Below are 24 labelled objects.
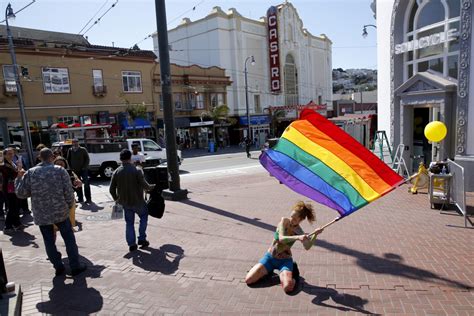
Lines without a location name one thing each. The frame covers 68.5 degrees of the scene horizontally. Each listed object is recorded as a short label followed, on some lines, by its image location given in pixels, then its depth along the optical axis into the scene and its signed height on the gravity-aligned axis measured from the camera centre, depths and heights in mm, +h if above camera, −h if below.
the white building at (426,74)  9047 +937
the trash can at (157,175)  9242 -1460
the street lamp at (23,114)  18062 +739
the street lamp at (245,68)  35162 +4718
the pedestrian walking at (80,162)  9898 -1046
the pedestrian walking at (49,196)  4711 -946
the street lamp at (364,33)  23631 +5077
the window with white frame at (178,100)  33044 +1809
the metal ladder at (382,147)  12628 -1500
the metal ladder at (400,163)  11095 -1811
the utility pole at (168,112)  9414 +213
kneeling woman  4278 -1706
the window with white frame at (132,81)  28797 +3419
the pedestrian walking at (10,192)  7367 -1315
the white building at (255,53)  37094 +7128
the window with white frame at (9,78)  22906 +3379
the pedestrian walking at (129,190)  5668 -1105
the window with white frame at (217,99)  36028 +1851
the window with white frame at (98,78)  26969 +3561
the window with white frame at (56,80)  24783 +3331
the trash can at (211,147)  30969 -2638
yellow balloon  8273 -643
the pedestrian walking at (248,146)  24062 -2131
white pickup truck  14836 -1398
